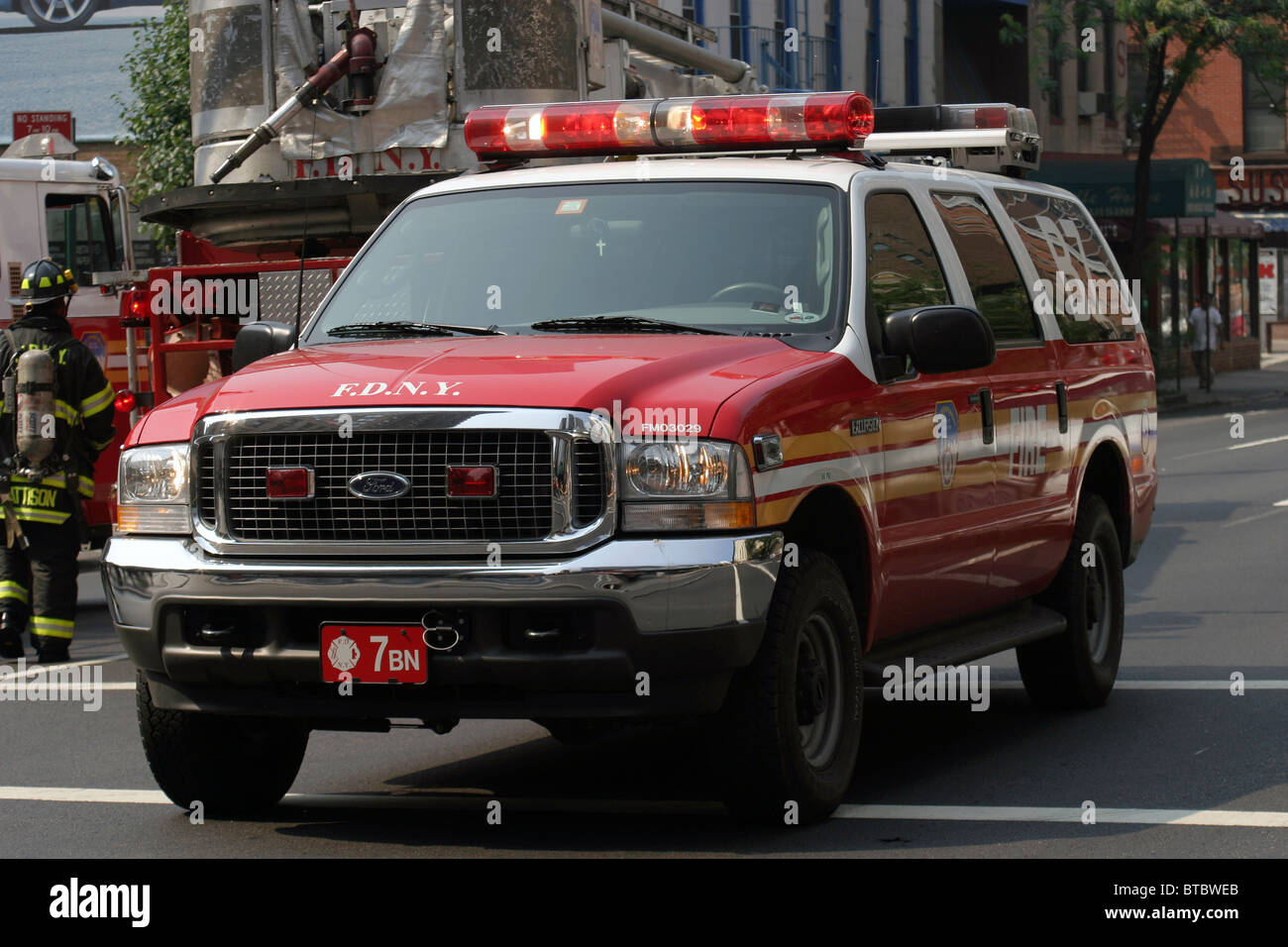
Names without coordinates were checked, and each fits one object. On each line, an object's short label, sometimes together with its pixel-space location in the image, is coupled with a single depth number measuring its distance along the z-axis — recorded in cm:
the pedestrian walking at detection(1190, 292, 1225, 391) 4241
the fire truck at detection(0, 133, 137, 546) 1583
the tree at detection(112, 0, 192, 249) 2597
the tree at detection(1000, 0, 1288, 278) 3706
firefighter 1116
